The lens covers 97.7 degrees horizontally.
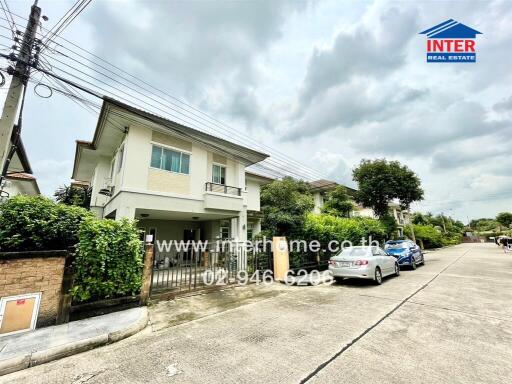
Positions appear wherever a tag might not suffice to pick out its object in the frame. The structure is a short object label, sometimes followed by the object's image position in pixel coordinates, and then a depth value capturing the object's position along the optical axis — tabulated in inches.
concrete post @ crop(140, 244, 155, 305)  239.3
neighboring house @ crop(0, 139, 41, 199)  450.1
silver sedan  330.6
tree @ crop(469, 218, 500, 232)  2353.8
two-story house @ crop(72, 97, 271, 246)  398.0
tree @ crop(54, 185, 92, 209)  618.2
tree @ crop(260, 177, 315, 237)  428.1
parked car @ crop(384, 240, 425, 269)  493.4
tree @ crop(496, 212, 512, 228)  1824.6
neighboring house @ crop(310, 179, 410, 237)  1019.5
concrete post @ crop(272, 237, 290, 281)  392.3
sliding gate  295.2
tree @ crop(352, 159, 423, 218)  743.7
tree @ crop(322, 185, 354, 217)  812.6
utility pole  227.9
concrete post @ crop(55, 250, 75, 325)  189.6
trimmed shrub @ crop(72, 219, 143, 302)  203.0
